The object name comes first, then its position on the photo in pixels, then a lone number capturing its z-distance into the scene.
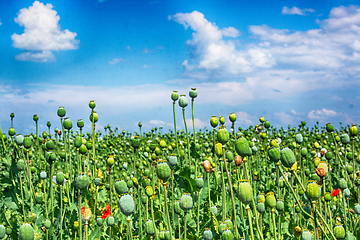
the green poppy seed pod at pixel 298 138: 2.95
